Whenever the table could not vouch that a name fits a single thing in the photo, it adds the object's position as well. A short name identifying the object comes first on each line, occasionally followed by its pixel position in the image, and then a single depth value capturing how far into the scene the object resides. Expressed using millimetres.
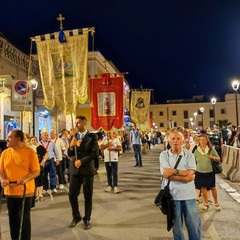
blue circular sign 13836
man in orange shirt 5051
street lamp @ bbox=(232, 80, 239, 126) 21484
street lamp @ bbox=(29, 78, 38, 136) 20091
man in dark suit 6691
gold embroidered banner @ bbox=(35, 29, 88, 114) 10461
